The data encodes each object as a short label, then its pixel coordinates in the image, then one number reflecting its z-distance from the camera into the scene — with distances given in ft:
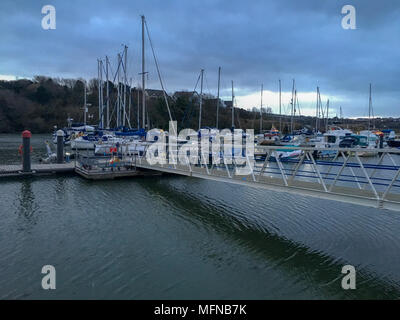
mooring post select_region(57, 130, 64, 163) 87.52
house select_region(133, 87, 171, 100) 410.86
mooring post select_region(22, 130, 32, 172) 73.51
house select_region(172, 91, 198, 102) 283.59
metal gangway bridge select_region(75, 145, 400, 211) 32.60
